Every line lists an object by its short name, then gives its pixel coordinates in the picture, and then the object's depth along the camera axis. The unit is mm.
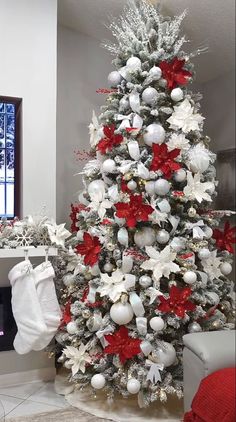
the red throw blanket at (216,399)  1552
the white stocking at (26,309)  2529
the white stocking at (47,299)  2588
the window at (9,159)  2793
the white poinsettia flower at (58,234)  2625
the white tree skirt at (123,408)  2377
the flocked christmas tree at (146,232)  2332
